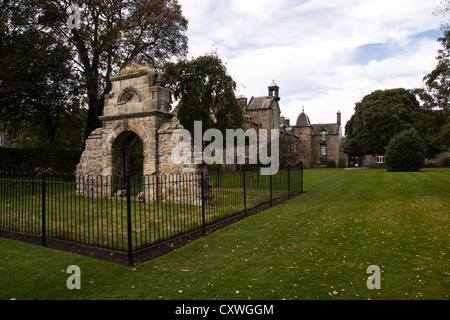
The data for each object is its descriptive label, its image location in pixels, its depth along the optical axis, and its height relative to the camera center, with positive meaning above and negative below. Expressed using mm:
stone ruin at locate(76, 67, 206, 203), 11742 +1318
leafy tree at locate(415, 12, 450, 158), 11883 +2541
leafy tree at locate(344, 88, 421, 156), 42000 +5848
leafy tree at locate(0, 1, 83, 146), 15469 +5116
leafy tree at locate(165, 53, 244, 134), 22641 +5533
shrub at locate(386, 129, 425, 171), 28984 +577
